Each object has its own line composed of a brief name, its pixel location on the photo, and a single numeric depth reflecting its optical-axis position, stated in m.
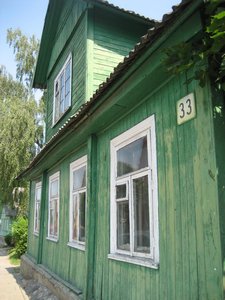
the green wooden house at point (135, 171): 2.93
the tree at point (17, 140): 17.66
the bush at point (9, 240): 18.67
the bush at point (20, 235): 14.55
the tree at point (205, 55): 2.51
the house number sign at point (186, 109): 3.24
